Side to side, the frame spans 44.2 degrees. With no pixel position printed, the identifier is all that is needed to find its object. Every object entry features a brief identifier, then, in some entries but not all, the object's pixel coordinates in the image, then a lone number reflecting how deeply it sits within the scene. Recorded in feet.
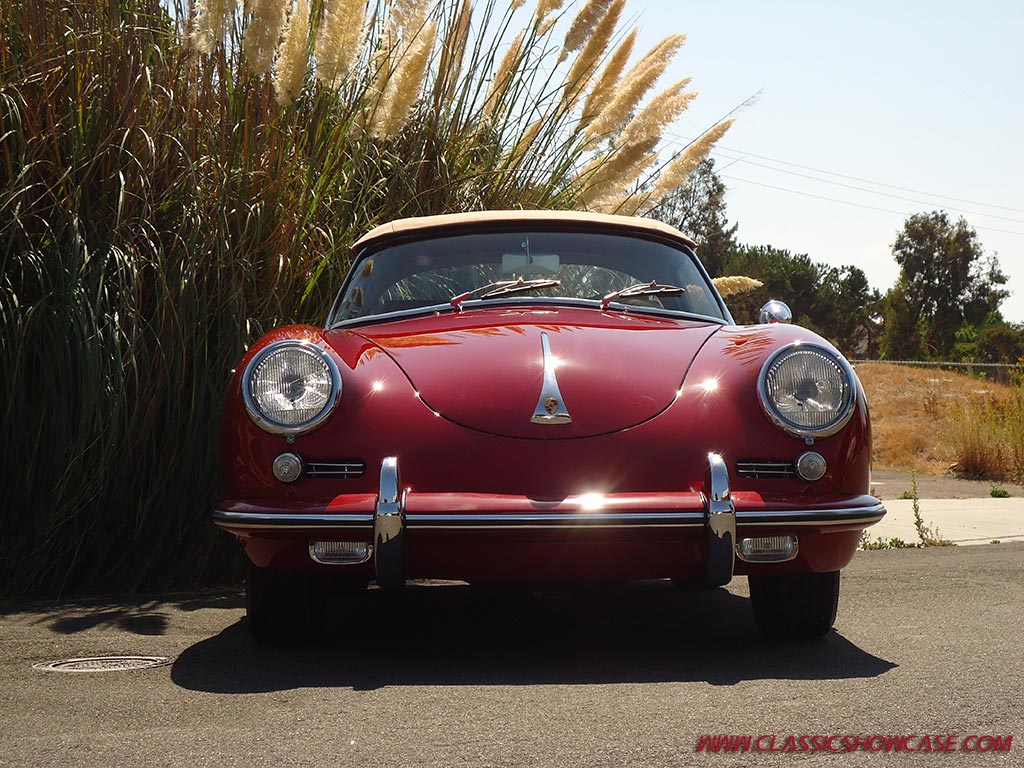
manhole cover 11.01
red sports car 10.46
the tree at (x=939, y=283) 160.35
